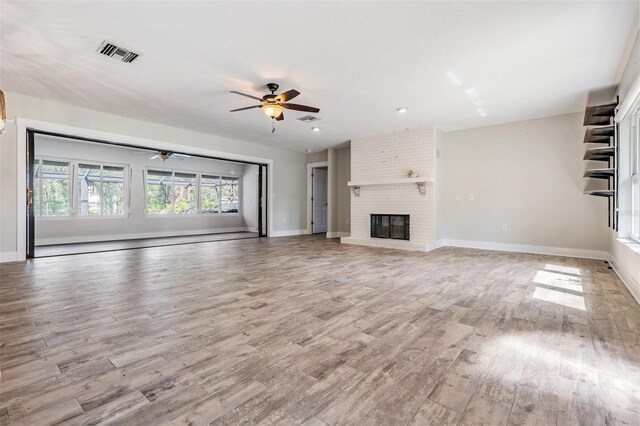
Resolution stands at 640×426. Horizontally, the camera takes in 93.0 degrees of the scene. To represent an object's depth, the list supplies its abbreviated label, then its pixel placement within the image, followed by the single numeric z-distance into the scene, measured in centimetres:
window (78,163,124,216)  826
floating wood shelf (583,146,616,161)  412
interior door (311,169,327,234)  984
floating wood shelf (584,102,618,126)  416
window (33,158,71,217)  759
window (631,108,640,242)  358
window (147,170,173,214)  938
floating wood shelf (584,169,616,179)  409
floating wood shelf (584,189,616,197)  420
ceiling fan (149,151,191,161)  752
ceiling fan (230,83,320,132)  416
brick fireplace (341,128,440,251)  650
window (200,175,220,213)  1058
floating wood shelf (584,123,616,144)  424
